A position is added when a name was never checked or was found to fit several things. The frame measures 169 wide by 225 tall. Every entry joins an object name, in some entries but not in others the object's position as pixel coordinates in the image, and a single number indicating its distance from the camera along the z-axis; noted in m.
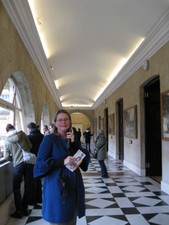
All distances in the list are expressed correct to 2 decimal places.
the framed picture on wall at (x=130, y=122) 6.04
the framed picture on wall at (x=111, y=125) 9.23
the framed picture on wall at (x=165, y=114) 4.02
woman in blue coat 1.42
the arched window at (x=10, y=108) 3.89
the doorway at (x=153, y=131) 5.56
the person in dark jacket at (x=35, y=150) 3.36
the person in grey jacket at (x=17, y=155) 3.00
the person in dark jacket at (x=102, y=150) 5.32
